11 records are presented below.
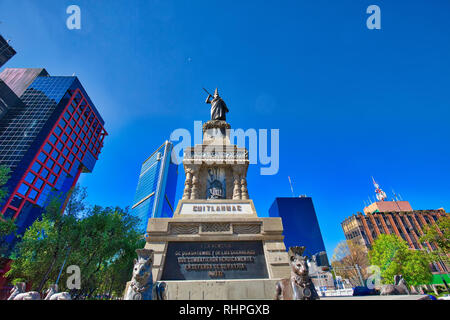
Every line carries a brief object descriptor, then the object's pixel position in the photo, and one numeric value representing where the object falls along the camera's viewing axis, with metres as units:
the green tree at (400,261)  29.91
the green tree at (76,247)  16.16
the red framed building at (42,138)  47.53
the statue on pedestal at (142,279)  5.21
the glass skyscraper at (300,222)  111.06
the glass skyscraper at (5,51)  50.03
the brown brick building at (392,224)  66.25
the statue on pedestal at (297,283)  5.38
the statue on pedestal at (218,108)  18.23
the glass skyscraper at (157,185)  96.12
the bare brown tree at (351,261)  45.06
